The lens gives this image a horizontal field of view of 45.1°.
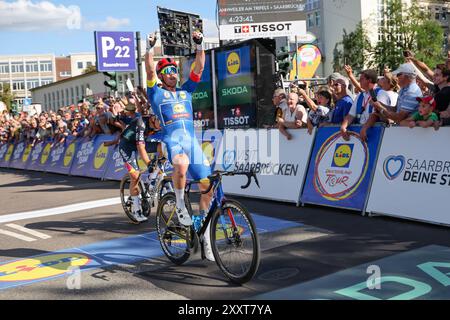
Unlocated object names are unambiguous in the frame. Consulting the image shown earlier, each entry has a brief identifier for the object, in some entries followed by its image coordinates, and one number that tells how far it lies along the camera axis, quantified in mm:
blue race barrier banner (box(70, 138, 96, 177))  15562
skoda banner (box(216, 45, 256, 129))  13309
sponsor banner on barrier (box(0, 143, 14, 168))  22547
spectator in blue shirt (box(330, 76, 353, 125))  8641
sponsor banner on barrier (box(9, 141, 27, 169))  21198
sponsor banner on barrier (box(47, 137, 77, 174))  16658
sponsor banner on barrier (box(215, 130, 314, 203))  9141
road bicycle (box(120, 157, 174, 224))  7992
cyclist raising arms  5723
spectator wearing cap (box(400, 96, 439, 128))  7059
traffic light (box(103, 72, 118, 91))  19031
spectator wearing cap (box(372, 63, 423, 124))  7492
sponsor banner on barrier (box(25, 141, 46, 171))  19250
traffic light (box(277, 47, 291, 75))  18408
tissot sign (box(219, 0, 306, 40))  18359
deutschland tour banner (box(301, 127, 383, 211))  7898
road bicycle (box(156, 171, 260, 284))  4918
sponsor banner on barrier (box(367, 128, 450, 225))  6910
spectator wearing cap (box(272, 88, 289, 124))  10238
